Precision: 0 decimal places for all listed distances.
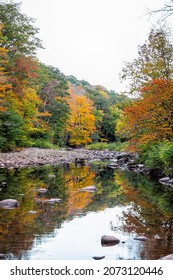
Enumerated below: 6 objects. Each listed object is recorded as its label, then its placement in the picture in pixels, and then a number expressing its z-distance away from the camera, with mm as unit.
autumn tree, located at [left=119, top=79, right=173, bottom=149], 14134
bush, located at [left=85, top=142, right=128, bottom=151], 42190
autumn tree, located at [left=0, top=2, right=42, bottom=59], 23960
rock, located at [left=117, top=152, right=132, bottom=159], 22103
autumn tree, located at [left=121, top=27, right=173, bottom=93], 17762
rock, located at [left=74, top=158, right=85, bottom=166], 21010
